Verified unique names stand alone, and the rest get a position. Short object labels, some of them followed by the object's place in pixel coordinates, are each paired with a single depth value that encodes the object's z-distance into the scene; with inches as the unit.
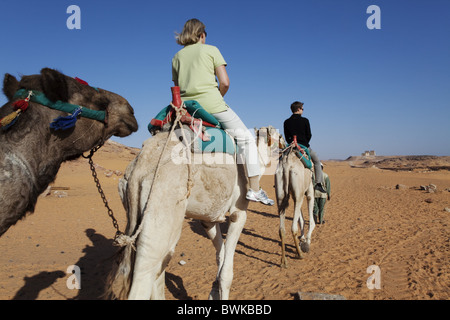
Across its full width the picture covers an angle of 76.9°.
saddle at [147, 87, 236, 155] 99.6
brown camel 71.7
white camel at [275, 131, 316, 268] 251.6
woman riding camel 110.2
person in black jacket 272.2
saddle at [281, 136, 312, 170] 259.1
